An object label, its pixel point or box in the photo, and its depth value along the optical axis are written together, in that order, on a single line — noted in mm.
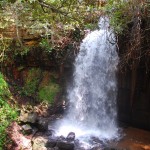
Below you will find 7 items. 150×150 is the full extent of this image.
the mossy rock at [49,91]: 6415
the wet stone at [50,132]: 5254
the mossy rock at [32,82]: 6507
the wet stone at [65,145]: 4657
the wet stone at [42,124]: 5313
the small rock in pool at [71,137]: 4822
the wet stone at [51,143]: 4763
